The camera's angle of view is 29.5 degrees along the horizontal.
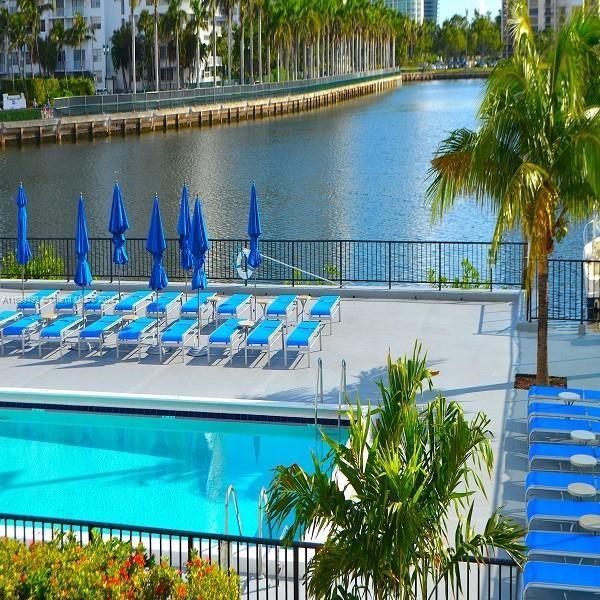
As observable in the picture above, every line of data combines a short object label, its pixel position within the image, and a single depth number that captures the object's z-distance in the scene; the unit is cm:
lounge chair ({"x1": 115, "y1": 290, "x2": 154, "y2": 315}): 2159
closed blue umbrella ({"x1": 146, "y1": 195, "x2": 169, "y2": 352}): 1997
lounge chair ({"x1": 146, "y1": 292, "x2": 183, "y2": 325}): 2114
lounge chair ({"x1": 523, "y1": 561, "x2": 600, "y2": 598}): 1026
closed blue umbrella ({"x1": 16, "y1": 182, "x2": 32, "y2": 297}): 2192
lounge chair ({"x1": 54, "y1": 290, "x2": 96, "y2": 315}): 2202
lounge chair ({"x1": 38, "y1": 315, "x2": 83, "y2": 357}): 2023
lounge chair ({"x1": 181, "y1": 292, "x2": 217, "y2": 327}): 2177
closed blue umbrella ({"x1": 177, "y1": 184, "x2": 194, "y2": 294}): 2122
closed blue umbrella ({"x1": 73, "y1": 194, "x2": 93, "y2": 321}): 2086
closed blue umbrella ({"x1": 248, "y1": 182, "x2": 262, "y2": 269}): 2241
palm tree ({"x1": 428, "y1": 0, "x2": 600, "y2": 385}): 1556
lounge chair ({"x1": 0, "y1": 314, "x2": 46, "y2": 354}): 2041
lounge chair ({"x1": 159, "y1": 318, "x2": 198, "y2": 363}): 1966
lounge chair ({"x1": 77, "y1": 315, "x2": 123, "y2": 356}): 1998
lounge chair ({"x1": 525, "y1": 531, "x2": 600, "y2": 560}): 1093
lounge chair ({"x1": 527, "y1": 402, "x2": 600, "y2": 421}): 1482
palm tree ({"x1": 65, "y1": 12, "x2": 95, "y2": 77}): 12050
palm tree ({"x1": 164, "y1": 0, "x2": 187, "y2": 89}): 12094
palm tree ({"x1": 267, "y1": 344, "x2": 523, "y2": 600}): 822
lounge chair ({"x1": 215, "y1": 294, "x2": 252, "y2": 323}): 2144
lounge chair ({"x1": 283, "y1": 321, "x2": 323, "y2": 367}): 1906
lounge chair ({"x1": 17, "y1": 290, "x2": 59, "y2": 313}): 2225
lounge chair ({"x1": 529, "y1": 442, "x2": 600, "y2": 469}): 1344
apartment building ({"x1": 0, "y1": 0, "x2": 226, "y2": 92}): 12612
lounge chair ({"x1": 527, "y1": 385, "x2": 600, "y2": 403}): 1562
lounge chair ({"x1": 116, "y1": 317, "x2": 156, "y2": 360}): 1986
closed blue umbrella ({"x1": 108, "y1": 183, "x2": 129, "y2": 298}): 2105
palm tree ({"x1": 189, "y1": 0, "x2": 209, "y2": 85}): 12188
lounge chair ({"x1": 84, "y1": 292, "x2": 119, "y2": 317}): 2183
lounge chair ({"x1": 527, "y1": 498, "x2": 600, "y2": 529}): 1166
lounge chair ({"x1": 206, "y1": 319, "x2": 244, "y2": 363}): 1953
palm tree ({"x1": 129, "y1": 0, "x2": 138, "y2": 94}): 10119
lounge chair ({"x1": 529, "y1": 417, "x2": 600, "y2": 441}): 1426
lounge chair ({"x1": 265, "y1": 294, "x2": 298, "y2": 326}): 2095
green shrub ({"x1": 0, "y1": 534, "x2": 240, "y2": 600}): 849
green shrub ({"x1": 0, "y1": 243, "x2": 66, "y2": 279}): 2778
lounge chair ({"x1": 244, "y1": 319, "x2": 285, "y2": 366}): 1923
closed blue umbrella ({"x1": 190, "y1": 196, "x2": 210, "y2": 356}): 1977
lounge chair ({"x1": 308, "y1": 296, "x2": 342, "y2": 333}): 2089
